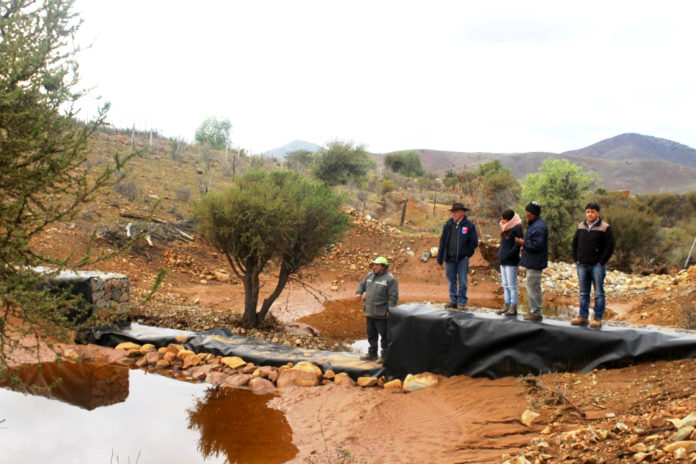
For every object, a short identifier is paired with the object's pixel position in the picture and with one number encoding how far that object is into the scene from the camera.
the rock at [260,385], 8.12
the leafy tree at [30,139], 4.35
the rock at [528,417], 5.58
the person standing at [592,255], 7.19
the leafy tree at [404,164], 66.19
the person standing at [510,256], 7.61
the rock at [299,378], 8.23
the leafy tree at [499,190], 34.09
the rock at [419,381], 7.40
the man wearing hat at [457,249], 8.27
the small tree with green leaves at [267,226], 12.18
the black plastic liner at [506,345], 6.48
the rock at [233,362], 8.87
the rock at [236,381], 8.27
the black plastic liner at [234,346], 8.63
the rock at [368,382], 8.04
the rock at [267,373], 8.51
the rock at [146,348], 9.43
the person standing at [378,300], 8.66
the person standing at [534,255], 7.28
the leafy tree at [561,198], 26.72
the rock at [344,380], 8.05
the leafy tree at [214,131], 66.44
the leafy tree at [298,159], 50.26
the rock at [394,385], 7.74
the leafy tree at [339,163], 37.12
